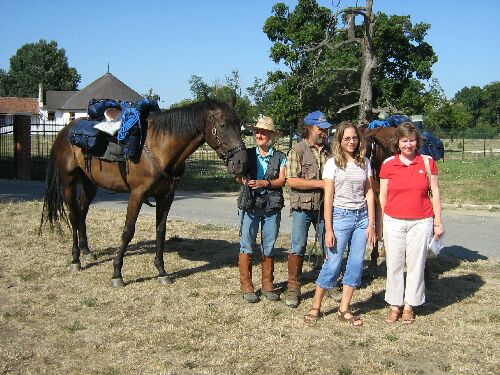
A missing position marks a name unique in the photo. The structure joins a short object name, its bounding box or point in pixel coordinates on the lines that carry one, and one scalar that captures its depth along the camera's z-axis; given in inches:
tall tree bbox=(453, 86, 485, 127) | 3863.2
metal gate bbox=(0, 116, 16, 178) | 757.3
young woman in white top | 197.0
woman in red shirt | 199.5
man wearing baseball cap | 212.7
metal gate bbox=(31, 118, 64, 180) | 754.8
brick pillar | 732.7
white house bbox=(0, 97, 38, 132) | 2663.6
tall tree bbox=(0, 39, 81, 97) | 3491.6
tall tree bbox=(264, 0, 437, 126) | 1150.3
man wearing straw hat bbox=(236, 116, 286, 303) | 219.5
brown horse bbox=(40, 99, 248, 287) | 226.8
